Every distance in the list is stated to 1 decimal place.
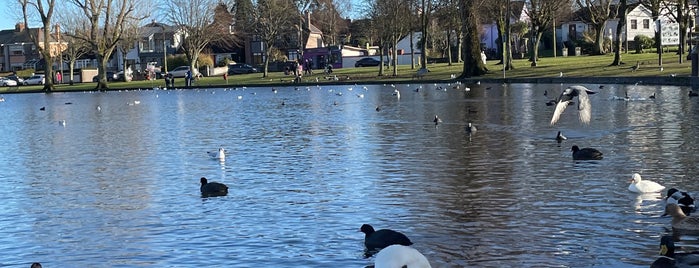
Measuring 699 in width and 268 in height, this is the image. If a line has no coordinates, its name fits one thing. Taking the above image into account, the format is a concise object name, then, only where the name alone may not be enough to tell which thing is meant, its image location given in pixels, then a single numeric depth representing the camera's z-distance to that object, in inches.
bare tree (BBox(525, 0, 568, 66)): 2842.0
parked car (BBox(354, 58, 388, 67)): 4205.2
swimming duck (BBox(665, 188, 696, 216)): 502.2
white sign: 2480.8
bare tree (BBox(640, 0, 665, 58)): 2657.5
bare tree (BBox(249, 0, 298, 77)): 3472.0
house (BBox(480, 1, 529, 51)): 4359.0
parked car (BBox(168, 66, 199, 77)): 4205.2
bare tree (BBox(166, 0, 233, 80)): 3858.3
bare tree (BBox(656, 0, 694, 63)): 2258.9
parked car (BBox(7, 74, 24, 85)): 4370.1
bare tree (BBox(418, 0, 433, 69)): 2909.0
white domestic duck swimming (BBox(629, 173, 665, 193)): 579.8
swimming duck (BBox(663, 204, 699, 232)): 466.3
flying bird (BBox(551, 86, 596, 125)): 742.5
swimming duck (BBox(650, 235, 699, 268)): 389.7
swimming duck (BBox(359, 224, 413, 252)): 442.3
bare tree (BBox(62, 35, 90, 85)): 4363.7
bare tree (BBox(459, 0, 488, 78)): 2300.7
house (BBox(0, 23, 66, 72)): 6166.3
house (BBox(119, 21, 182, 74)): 5393.7
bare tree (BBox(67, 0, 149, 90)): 3339.1
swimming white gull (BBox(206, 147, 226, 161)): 864.9
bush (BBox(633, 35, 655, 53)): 3752.5
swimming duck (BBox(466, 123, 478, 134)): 1013.8
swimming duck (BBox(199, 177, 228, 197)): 640.4
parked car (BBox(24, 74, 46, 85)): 4267.5
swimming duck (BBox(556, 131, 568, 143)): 901.4
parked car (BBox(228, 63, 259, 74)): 4311.0
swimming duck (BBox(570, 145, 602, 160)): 747.4
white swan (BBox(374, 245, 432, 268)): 284.0
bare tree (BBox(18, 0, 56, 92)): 3331.7
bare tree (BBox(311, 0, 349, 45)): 5034.5
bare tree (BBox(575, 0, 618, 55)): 3253.0
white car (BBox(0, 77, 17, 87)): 4238.7
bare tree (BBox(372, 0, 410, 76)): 2947.8
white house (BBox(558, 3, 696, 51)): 4333.2
